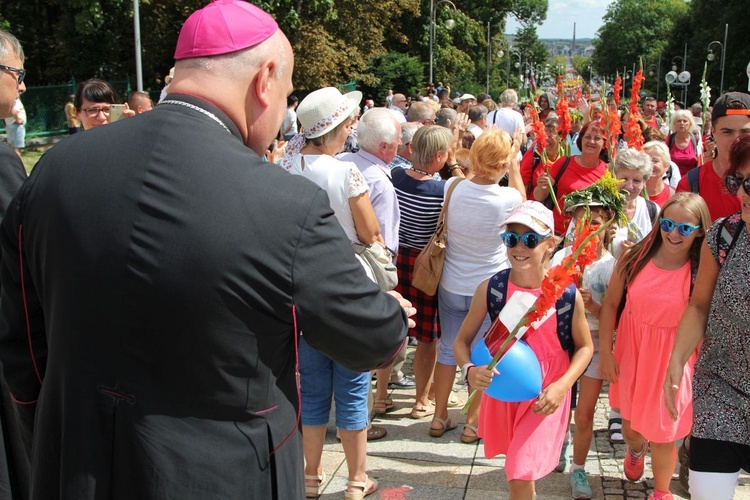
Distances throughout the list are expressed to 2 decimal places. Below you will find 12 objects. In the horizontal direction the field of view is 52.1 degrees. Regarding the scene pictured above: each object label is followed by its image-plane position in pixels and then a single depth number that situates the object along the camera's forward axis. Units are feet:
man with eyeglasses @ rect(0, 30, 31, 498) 9.44
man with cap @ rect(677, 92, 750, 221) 14.85
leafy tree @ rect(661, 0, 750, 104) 181.47
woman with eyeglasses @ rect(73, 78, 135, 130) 17.65
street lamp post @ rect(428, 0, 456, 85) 102.75
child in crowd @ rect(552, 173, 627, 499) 14.05
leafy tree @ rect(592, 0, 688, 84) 398.01
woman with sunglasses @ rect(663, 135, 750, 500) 9.96
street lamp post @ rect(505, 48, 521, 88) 313.69
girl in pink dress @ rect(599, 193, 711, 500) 12.65
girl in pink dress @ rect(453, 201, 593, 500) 11.32
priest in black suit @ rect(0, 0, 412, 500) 5.30
